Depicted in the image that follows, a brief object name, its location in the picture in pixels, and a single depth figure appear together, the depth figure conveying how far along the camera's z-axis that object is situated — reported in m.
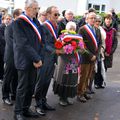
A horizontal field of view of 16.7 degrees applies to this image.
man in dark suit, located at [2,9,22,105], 7.61
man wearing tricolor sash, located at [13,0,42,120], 6.48
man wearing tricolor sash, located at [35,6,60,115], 7.38
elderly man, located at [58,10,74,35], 9.03
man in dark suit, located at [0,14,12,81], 8.97
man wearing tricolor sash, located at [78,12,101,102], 8.35
